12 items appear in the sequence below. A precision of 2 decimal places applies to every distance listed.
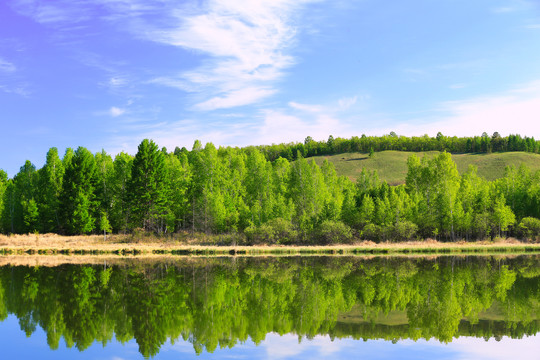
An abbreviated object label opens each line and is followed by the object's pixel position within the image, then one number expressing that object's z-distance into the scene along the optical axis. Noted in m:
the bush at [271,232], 63.81
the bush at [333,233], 64.50
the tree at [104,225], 65.00
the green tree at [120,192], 72.48
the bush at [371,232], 66.44
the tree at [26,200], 75.17
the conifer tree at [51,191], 74.25
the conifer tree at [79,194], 69.12
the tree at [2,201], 79.88
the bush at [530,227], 67.69
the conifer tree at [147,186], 67.75
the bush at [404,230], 65.94
